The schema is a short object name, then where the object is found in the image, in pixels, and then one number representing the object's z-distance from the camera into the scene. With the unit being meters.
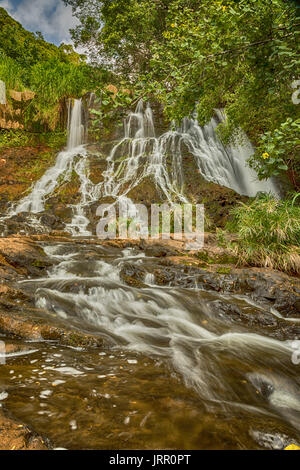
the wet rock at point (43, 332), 2.67
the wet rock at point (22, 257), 4.80
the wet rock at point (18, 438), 1.15
